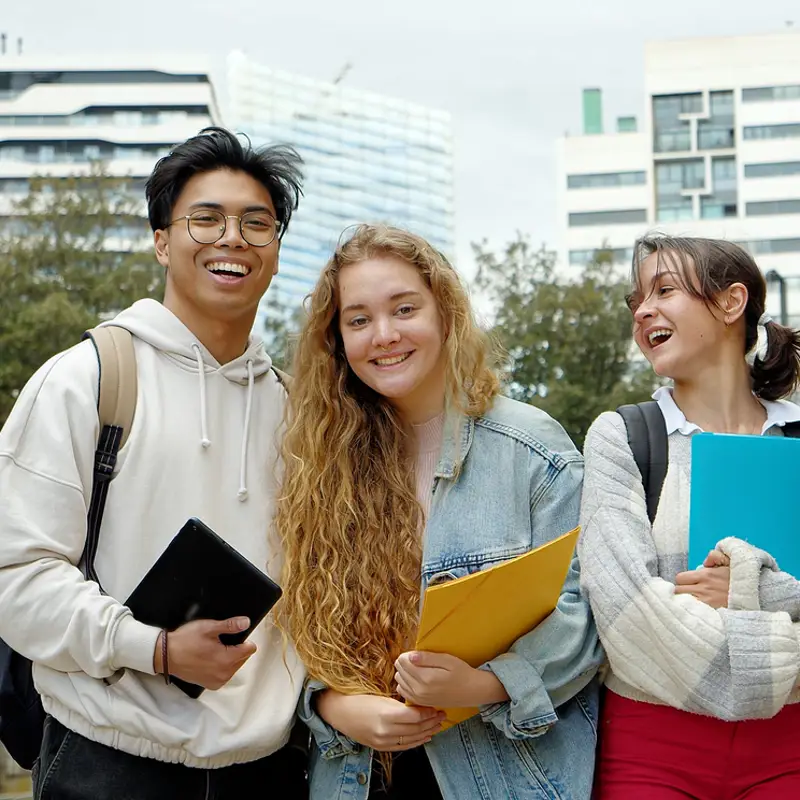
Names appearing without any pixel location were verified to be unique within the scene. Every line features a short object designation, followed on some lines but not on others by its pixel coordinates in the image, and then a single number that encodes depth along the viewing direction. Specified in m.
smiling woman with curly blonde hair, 2.96
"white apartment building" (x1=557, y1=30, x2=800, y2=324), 75.44
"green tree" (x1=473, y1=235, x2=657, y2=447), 21.59
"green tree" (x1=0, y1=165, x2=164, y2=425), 20.56
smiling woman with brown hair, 2.77
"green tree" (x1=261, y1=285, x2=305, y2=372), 24.74
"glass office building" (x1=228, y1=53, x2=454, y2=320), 89.94
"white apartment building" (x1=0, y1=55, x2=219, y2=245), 81.06
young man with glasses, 2.91
